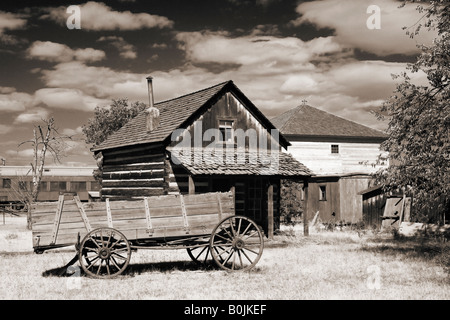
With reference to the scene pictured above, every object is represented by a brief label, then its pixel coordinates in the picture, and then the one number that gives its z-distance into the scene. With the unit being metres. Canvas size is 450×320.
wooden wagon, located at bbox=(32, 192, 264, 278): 9.59
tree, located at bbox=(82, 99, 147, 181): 38.88
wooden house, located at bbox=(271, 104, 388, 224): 37.53
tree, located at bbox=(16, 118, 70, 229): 27.28
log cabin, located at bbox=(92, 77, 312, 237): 18.64
